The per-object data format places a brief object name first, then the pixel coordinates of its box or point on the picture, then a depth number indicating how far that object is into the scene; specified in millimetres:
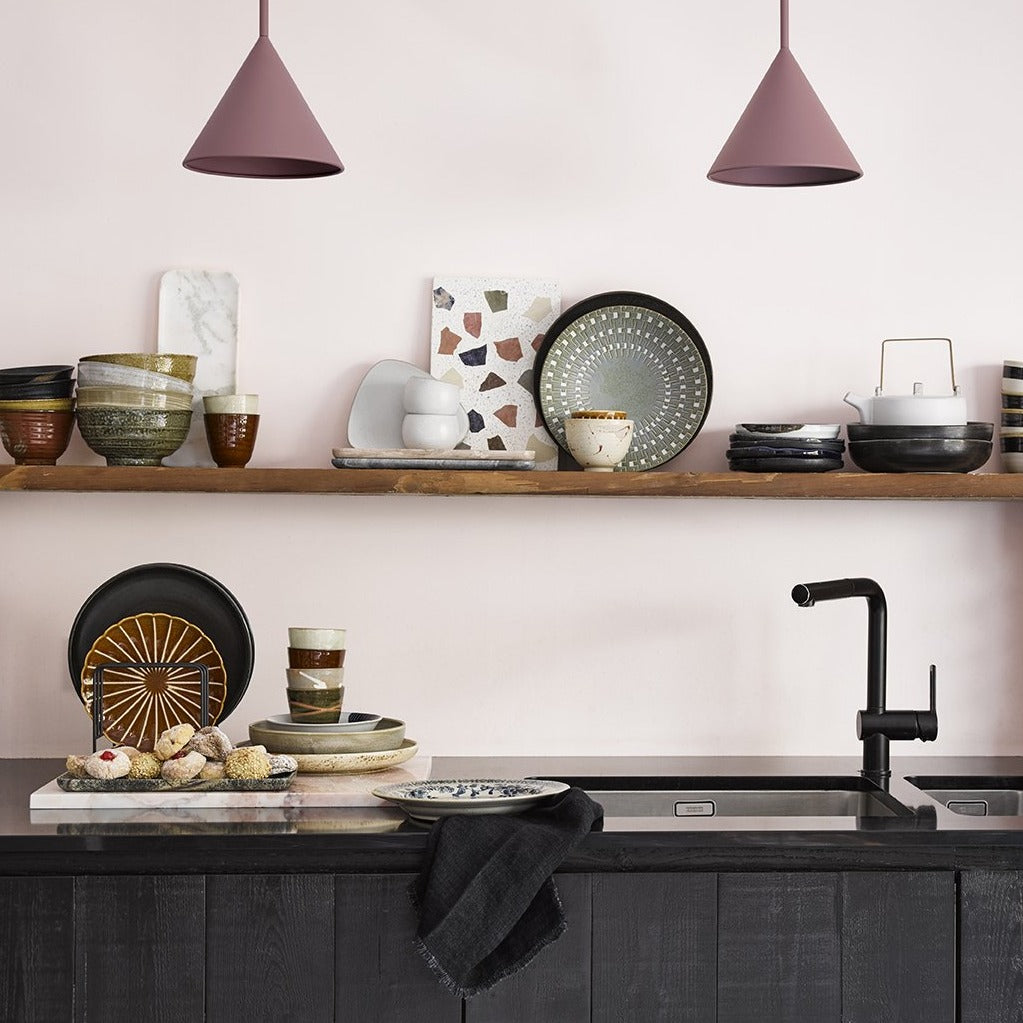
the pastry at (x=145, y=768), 2004
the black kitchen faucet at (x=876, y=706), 2211
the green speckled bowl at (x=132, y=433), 2229
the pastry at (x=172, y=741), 2035
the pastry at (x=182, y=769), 1981
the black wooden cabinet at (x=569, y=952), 1785
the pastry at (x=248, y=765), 1990
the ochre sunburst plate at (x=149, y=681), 2273
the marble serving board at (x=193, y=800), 1960
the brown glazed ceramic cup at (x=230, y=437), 2297
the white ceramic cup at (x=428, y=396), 2271
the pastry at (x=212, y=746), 2053
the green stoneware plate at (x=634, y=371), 2426
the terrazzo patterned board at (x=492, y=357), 2441
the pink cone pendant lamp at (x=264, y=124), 1962
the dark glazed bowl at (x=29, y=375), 2271
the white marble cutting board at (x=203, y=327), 2408
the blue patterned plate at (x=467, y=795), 1876
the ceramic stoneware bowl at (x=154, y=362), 2262
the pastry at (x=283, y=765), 2025
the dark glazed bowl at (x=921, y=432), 2285
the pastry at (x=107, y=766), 1982
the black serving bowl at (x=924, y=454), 2283
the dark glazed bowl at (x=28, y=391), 2266
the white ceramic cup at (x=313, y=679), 2174
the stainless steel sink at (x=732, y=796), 2238
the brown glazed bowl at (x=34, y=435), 2264
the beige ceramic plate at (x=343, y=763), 2107
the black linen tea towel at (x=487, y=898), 1755
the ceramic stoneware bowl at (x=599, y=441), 2271
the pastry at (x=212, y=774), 1999
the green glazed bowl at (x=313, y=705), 2178
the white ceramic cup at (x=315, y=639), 2166
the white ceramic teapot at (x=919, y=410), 2295
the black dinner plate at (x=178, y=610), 2277
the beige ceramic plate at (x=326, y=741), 2123
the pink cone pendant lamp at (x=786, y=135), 2002
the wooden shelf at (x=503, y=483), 2227
